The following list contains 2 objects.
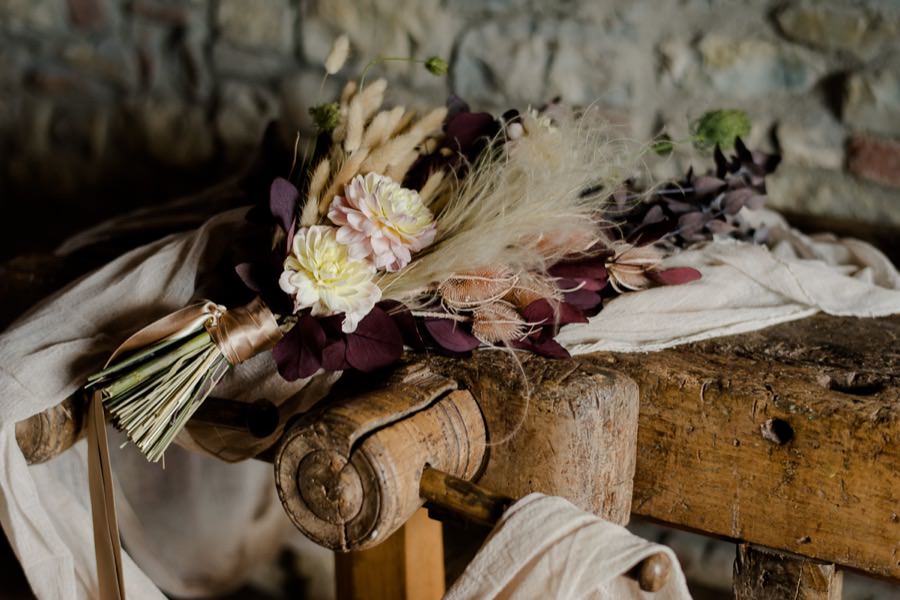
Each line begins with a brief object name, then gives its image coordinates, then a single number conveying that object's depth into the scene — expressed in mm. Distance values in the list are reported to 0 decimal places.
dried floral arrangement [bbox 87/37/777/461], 842
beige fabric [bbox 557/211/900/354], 922
